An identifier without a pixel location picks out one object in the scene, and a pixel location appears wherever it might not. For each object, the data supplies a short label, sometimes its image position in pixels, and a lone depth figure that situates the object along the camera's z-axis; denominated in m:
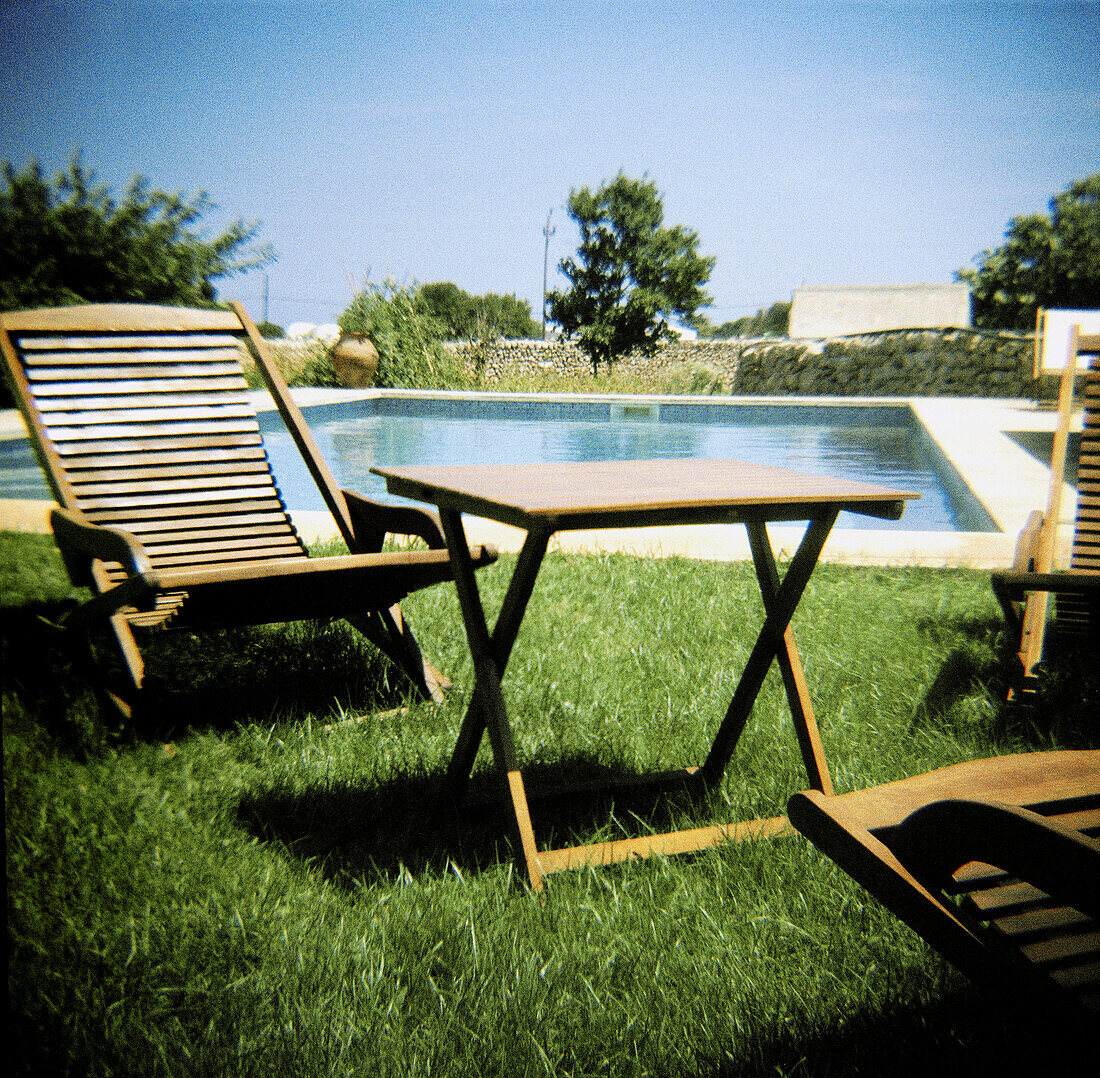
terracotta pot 14.34
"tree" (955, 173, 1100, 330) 17.78
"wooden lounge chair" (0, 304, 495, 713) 2.10
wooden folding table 1.49
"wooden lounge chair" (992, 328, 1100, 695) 2.12
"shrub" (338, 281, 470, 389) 15.16
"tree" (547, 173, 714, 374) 28.98
